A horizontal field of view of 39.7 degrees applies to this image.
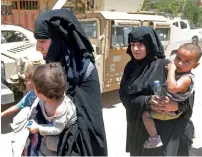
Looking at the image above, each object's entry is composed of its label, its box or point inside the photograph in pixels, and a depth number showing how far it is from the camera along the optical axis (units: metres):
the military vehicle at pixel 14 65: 4.30
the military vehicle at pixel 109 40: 5.45
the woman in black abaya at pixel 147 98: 2.17
